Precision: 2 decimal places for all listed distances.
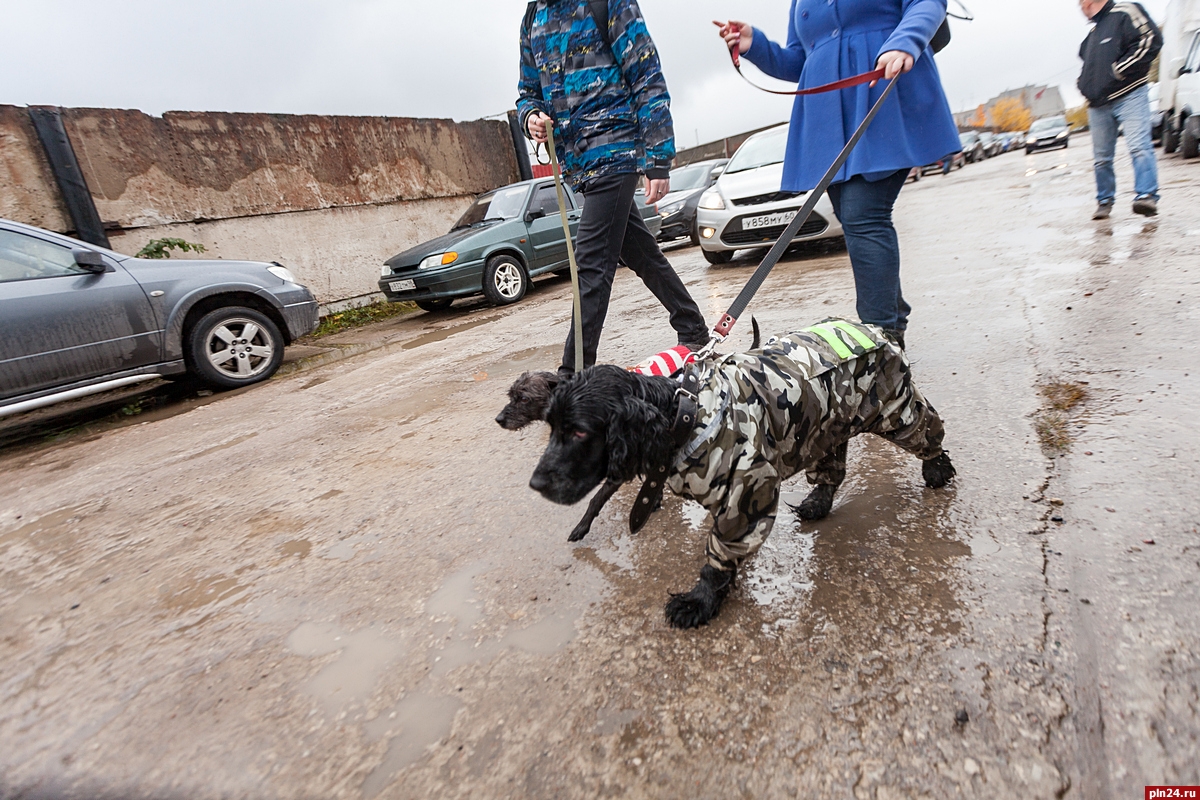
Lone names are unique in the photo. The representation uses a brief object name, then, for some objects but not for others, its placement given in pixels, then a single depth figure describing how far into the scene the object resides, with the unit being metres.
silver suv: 4.35
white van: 9.09
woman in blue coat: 2.40
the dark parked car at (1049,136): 29.00
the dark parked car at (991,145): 39.03
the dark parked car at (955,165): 26.45
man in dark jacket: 5.06
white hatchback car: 6.59
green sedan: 7.55
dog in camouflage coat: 1.47
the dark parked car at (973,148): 32.53
